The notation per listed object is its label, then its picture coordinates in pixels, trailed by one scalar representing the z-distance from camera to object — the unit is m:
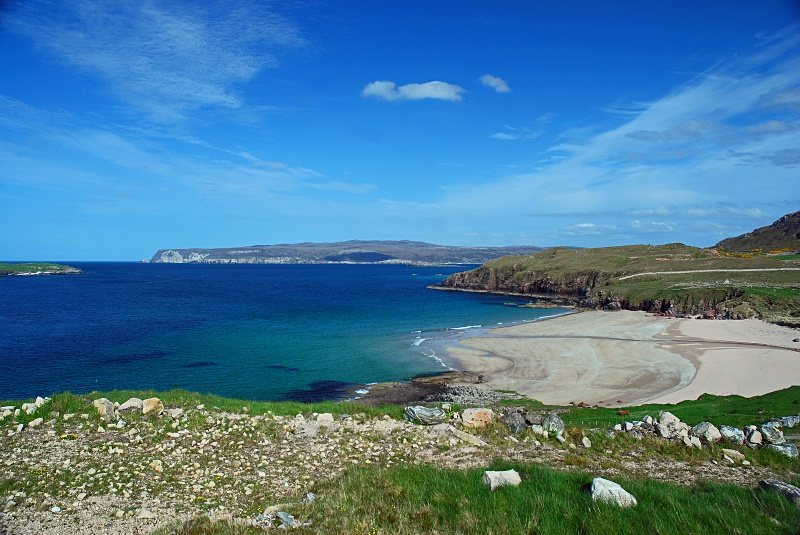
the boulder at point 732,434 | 14.35
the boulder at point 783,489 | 8.74
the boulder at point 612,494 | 9.02
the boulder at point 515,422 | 15.69
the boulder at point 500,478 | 10.12
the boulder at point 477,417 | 16.22
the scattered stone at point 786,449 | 13.14
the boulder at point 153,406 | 15.51
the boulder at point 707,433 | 14.48
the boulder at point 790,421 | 15.80
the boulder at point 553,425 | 15.45
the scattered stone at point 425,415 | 16.45
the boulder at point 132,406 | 15.50
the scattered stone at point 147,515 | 9.65
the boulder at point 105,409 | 14.98
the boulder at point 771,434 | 14.15
